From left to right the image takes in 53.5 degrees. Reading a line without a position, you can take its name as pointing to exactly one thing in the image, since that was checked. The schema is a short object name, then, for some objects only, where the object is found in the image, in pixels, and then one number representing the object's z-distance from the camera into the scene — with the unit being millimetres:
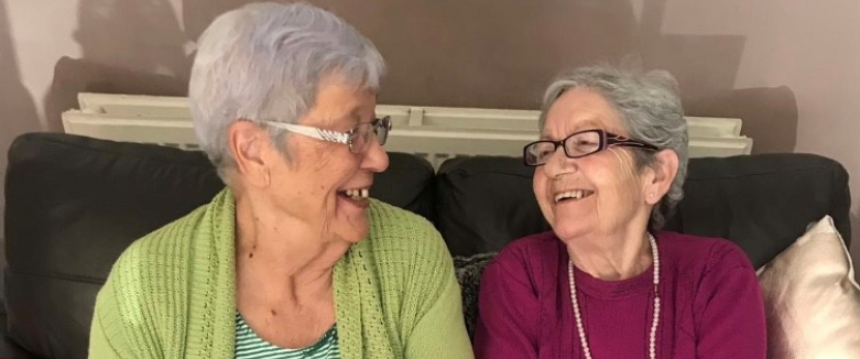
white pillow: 1606
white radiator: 2082
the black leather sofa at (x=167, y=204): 1733
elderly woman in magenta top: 1536
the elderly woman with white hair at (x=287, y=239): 1256
